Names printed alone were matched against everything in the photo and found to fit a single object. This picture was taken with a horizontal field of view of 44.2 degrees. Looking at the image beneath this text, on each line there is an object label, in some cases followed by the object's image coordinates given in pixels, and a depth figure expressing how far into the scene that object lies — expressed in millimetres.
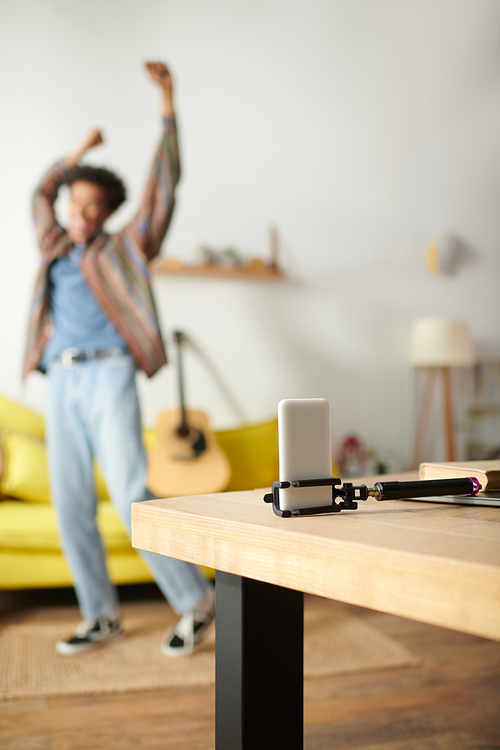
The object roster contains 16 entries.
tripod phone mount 536
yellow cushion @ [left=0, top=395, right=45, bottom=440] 2459
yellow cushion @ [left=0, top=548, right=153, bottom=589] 2016
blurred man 1812
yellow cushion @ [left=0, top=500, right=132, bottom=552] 1988
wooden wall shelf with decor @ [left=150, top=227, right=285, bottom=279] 2832
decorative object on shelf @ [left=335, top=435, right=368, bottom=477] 3070
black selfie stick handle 602
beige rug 1496
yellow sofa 2016
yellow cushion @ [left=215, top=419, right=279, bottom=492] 2438
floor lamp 3074
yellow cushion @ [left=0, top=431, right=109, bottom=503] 2164
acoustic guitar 2201
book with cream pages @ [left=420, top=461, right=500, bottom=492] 660
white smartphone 542
